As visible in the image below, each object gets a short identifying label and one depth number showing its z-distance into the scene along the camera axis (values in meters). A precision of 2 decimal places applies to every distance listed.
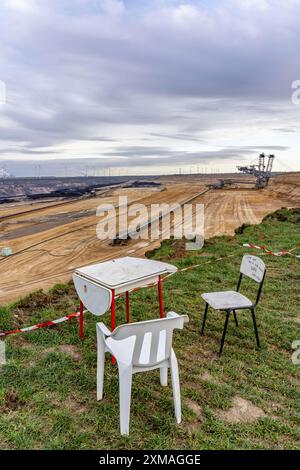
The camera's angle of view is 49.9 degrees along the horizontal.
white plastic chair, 2.51
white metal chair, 3.85
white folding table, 3.20
